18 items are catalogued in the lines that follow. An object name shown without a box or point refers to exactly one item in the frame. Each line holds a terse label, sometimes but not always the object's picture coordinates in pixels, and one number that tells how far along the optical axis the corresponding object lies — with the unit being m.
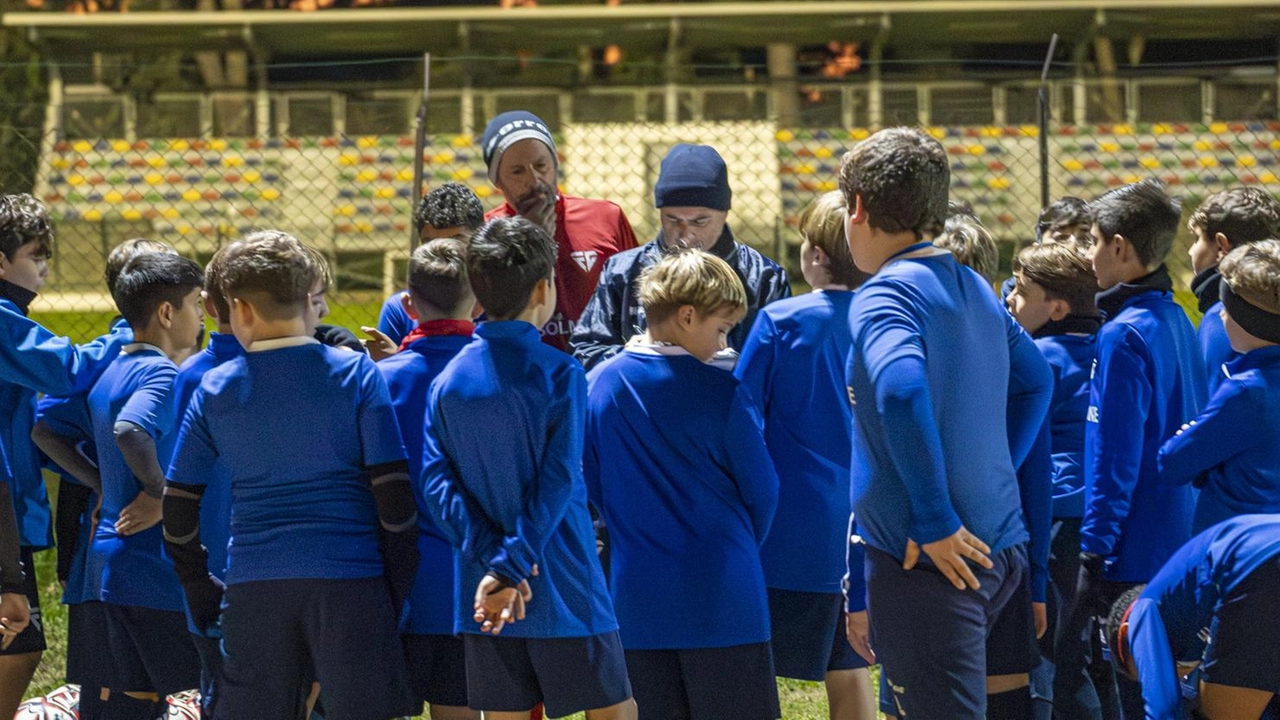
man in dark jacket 8.40
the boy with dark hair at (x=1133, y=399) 7.49
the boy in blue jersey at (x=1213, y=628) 5.89
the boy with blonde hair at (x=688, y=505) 6.62
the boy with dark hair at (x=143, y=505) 7.64
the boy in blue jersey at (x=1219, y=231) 8.37
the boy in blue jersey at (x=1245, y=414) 6.95
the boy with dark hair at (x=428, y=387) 7.06
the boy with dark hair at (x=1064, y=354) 8.09
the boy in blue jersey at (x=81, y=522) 8.05
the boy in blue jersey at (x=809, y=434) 7.27
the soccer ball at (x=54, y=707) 8.98
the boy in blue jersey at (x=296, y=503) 6.37
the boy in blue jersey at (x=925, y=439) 5.50
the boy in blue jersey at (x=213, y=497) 6.94
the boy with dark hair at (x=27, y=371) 8.23
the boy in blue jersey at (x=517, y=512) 6.27
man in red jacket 9.20
